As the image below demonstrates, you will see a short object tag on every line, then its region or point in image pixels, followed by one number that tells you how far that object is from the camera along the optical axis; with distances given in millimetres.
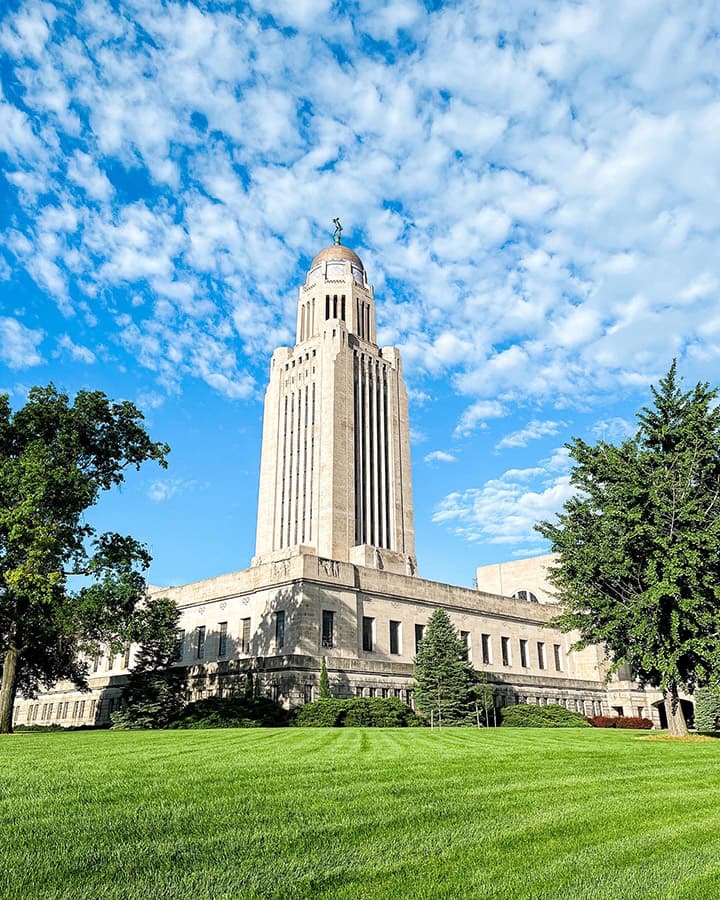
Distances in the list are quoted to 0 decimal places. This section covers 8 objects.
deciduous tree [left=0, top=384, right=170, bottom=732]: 26625
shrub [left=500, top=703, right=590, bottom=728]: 42062
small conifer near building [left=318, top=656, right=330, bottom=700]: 39438
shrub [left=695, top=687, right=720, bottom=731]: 47531
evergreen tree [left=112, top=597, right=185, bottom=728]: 38688
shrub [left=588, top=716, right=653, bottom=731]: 48219
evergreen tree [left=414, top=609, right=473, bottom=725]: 38812
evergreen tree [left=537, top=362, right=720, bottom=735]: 23906
